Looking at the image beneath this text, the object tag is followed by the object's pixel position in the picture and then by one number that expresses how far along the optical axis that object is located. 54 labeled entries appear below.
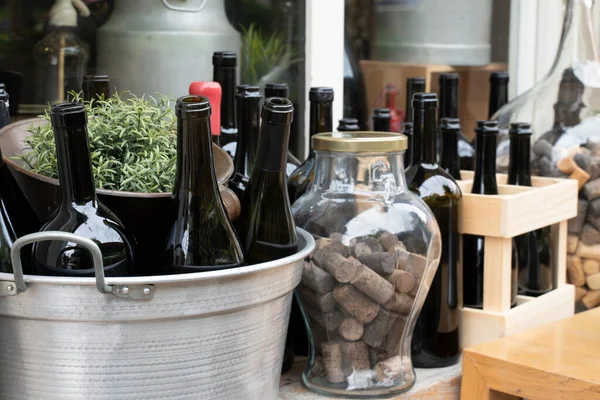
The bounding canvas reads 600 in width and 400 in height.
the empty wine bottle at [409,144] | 1.85
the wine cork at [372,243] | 1.63
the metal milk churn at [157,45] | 1.97
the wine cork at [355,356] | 1.66
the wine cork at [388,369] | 1.66
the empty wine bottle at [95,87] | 1.67
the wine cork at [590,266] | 1.97
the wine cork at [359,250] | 1.63
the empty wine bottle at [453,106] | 2.06
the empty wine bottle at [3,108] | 1.56
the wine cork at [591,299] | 1.98
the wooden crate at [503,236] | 1.77
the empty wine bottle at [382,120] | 1.84
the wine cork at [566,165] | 1.98
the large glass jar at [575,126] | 1.97
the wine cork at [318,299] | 1.64
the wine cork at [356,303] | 1.63
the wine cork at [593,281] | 1.98
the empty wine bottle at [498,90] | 2.23
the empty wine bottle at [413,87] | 2.06
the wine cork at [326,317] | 1.64
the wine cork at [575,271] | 1.98
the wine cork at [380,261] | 1.63
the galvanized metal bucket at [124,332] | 1.38
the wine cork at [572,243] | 1.98
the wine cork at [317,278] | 1.63
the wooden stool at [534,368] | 1.65
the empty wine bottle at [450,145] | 1.84
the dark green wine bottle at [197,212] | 1.46
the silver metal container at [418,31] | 2.46
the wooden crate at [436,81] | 2.42
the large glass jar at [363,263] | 1.63
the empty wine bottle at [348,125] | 1.76
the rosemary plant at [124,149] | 1.50
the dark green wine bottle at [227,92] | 1.80
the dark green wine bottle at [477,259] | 1.83
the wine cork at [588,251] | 1.97
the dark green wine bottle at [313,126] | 1.77
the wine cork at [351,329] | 1.64
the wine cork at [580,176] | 1.97
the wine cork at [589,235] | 1.96
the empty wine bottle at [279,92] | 1.80
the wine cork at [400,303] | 1.64
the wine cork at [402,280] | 1.64
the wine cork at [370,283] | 1.62
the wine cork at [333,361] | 1.66
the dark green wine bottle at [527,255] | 1.91
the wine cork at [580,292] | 1.98
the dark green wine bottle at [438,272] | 1.77
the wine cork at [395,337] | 1.66
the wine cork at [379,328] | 1.65
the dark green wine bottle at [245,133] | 1.69
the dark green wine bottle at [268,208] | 1.54
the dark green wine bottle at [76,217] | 1.42
